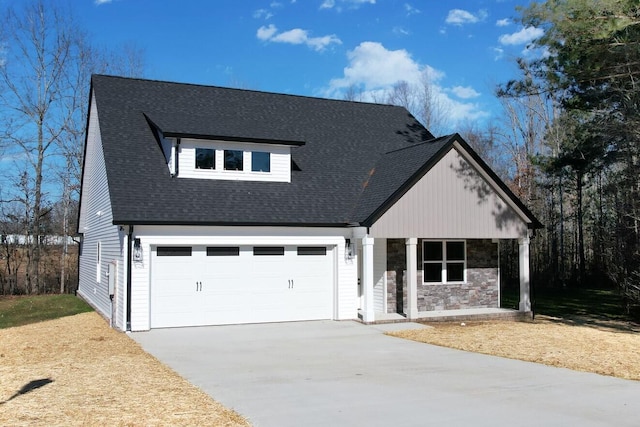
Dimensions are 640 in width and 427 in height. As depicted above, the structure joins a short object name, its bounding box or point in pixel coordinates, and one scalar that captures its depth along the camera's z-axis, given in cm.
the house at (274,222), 1544
